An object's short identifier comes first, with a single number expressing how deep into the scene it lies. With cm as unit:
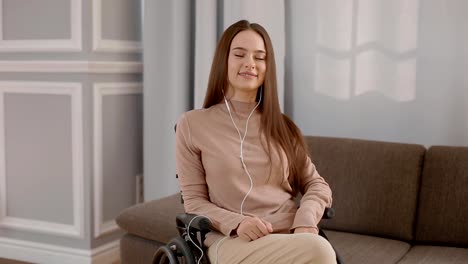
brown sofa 363
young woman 321
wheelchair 305
